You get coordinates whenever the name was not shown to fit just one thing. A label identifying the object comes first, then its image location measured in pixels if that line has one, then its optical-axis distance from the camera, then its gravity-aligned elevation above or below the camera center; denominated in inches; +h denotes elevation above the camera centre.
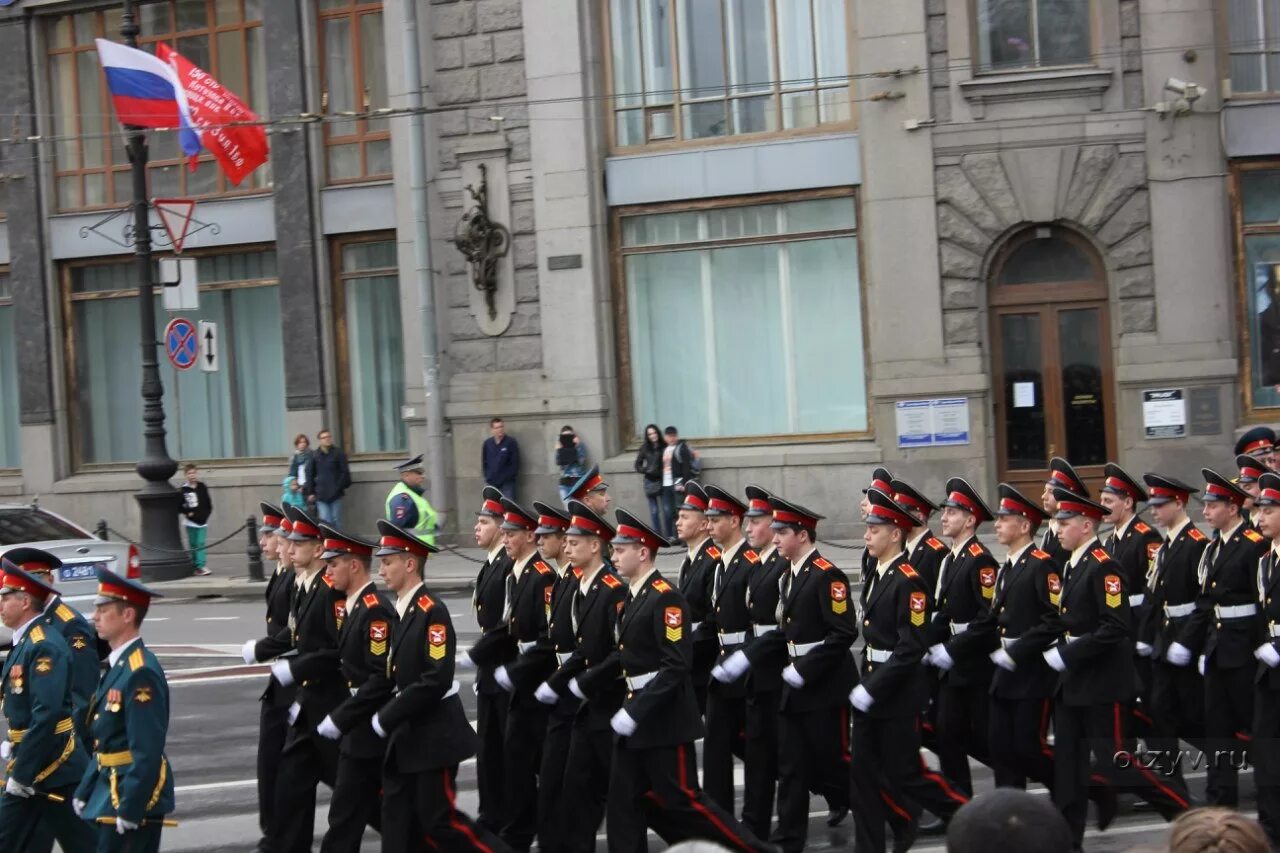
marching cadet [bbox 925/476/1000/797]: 405.4 -59.0
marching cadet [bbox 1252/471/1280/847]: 377.1 -64.1
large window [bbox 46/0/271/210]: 1091.9 +215.7
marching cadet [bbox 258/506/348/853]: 374.0 -59.8
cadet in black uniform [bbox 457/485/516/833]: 409.1 -65.0
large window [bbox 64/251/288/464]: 1109.1 +41.0
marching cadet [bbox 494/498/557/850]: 396.2 -62.2
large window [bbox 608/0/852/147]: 954.1 +179.3
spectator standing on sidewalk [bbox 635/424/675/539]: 936.9 -30.4
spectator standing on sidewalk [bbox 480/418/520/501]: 973.8 -19.9
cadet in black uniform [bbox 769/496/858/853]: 387.2 -58.5
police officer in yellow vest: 780.6 -32.5
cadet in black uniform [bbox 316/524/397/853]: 348.2 -54.1
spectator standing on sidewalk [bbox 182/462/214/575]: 1000.2 -42.4
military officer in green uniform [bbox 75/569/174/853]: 302.8 -52.0
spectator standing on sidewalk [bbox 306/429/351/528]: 1002.1 -24.6
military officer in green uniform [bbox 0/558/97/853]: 323.9 -53.9
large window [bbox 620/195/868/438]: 959.6 +46.6
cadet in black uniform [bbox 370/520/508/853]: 343.0 -60.0
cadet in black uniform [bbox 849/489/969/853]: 370.6 -66.0
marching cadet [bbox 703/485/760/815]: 403.5 -50.6
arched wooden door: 909.2 +15.8
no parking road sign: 945.5 +48.4
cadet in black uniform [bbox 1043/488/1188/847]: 375.6 -62.9
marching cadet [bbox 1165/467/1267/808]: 401.4 -58.5
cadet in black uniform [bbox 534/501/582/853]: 373.7 -64.5
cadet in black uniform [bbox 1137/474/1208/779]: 431.5 -59.7
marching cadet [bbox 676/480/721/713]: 423.8 -40.1
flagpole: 952.3 -11.9
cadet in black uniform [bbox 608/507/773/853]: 348.8 -63.5
